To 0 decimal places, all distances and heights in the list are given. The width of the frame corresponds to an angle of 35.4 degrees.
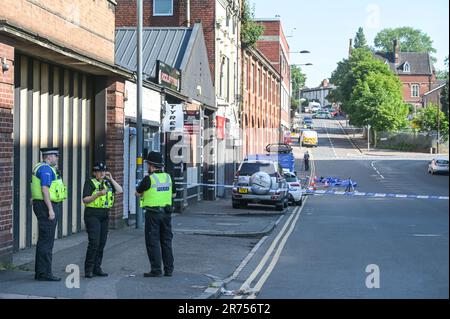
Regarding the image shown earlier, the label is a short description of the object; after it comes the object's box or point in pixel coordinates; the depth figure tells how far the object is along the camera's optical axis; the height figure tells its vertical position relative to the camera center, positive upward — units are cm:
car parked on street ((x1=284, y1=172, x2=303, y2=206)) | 3030 -115
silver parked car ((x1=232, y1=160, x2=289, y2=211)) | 2600 -83
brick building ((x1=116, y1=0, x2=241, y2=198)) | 3073 +590
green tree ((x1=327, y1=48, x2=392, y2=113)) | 9812 +1306
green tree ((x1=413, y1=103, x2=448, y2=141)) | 8094 +492
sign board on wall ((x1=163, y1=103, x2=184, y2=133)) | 2189 +143
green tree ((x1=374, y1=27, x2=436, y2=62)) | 11378 +1970
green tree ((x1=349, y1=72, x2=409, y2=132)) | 8612 +713
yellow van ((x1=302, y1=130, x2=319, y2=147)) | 8469 +296
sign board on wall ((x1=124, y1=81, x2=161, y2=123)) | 1811 +167
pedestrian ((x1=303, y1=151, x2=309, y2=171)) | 5688 +21
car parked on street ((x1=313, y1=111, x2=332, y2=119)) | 14362 +973
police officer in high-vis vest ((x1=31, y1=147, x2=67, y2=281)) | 974 -67
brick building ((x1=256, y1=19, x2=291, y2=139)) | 6875 +1192
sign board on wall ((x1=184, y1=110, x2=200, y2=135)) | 2450 +153
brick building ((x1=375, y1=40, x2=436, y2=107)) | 12094 +1561
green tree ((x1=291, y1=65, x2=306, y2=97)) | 14410 +1789
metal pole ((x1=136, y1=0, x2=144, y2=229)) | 1720 +127
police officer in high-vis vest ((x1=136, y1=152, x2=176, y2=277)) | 1070 -75
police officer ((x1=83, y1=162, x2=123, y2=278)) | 1036 -74
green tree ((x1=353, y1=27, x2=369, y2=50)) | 12295 +2155
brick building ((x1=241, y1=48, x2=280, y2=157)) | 4419 +450
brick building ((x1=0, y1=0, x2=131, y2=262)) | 1119 +127
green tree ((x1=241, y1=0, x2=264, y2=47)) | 4006 +784
